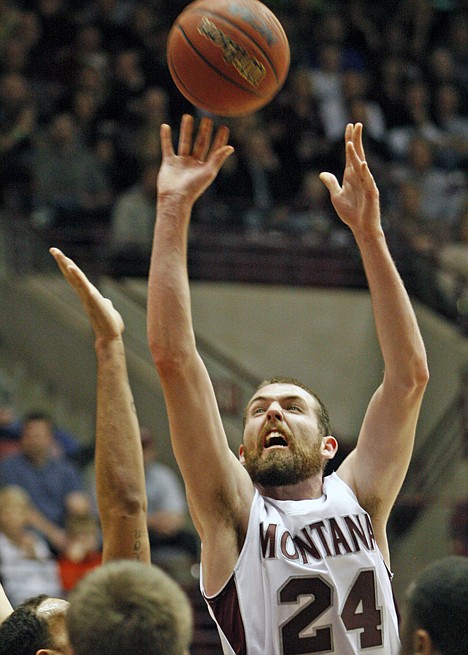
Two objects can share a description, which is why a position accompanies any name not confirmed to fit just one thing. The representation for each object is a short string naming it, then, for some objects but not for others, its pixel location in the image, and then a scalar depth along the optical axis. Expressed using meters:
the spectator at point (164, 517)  17.78
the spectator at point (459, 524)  20.00
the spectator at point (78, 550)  16.12
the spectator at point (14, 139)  21.44
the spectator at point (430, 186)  24.08
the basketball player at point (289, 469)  7.41
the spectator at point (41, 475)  17.61
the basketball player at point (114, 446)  7.28
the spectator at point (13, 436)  18.58
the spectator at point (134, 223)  21.28
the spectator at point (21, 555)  15.97
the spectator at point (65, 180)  21.62
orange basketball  8.67
